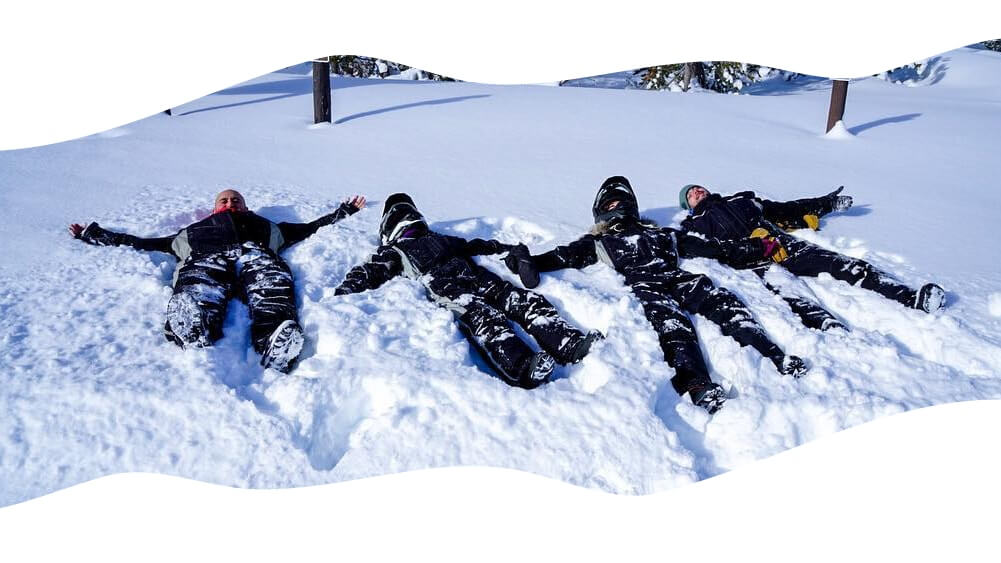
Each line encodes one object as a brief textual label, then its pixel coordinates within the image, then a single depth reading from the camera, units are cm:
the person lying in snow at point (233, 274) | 346
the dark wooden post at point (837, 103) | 854
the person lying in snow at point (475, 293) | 346
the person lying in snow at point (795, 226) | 393
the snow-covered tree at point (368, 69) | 1491
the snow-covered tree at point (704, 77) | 1548
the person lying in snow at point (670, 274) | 343
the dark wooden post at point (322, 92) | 801
